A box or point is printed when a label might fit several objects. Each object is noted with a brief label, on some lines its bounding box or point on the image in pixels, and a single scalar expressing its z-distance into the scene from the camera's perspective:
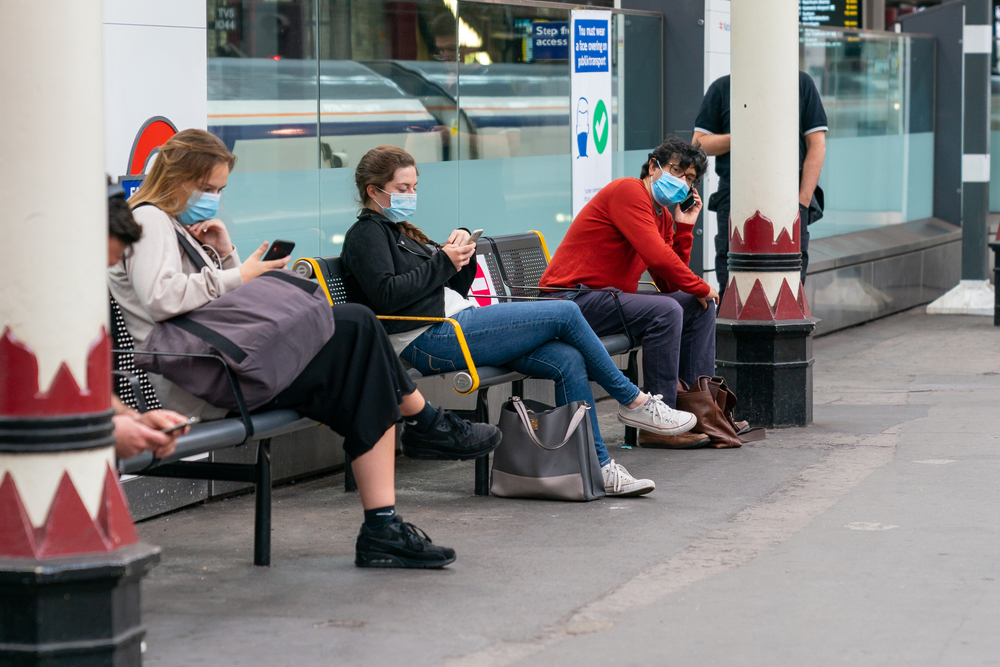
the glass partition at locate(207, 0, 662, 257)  11.57
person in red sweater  12.57
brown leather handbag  12.64
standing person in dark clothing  15.04
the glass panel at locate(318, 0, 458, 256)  12.47
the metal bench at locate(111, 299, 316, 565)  7.95
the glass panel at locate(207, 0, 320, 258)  11.23
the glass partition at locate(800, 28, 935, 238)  23.49
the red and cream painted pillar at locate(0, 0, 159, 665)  5.55
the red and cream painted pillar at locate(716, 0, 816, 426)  13.25
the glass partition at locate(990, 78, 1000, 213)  32.00
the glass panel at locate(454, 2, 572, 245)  14.59
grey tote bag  10.36
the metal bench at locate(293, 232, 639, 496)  10.53
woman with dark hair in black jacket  10.32
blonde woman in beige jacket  8.32
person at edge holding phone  6.65
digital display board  34.43
